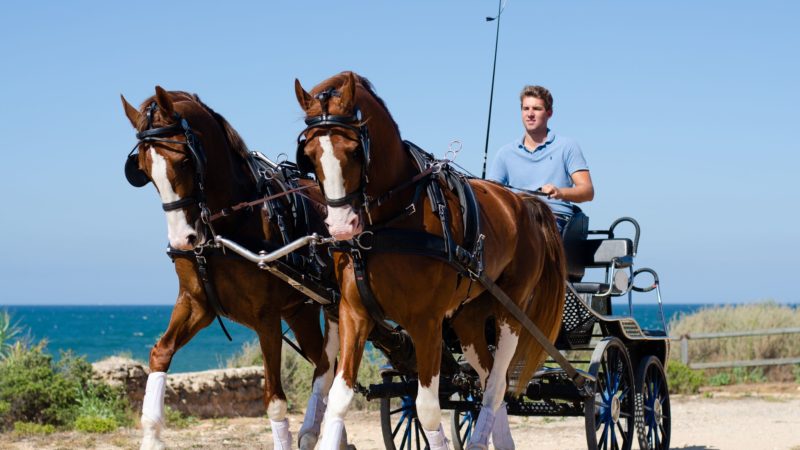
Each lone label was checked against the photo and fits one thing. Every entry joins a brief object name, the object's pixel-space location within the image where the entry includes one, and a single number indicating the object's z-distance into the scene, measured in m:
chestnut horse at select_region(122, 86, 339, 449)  6.06
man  8.24
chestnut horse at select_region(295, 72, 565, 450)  5.37
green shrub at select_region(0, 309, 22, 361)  12.41
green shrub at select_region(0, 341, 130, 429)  11.34
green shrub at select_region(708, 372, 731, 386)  17.95
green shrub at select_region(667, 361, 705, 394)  16.50
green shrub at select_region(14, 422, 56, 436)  10.48
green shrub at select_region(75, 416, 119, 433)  10.75
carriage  7.57
